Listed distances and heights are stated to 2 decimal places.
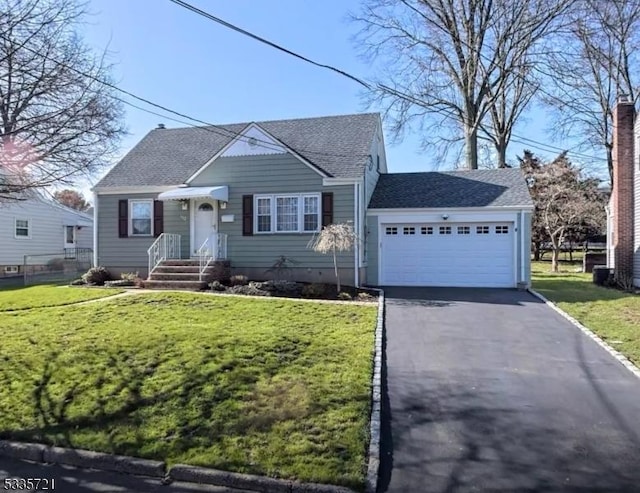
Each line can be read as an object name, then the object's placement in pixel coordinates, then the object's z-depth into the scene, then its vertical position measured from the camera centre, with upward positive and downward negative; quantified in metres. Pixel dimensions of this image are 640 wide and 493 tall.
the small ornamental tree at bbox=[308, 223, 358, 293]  13.63 +0.15
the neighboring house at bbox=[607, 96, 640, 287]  16.75 +2.06
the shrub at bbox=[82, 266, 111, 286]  15.91 -1.12
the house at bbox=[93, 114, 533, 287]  15.26 +0.90
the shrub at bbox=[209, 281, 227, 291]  13.77 -1.25
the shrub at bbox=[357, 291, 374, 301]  12.61 -1.41
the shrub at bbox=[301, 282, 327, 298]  12.91 -1.28
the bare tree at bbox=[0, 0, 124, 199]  6.62 +2.01
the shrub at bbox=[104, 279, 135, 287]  15.19 -1.27
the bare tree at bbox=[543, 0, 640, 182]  21.22 +9.76
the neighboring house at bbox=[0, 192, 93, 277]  23.73 +0.58
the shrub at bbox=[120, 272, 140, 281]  15.78 -1.09
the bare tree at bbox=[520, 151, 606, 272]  26.12 +2.71
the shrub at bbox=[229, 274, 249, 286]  14.72 -1.15
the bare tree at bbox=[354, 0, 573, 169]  23.78 +10.44
